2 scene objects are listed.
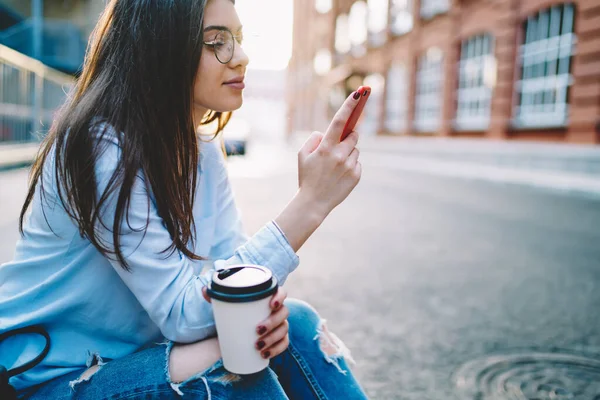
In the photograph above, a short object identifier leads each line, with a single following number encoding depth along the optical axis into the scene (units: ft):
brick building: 35.99
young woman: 3.80
